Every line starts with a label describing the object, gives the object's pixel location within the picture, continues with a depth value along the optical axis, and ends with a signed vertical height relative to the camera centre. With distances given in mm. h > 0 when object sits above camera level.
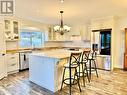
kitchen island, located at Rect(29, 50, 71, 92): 2395 -714
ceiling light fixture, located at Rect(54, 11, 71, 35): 3358 +617
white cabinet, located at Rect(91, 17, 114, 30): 4075 +1066
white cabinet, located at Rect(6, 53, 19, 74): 3682 -722
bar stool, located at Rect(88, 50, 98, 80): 3245 -395
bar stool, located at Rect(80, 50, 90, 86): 2895 -402
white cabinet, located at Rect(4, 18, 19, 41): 3869 +744
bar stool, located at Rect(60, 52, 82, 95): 2304 -456
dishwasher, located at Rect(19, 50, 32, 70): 4028 -662
